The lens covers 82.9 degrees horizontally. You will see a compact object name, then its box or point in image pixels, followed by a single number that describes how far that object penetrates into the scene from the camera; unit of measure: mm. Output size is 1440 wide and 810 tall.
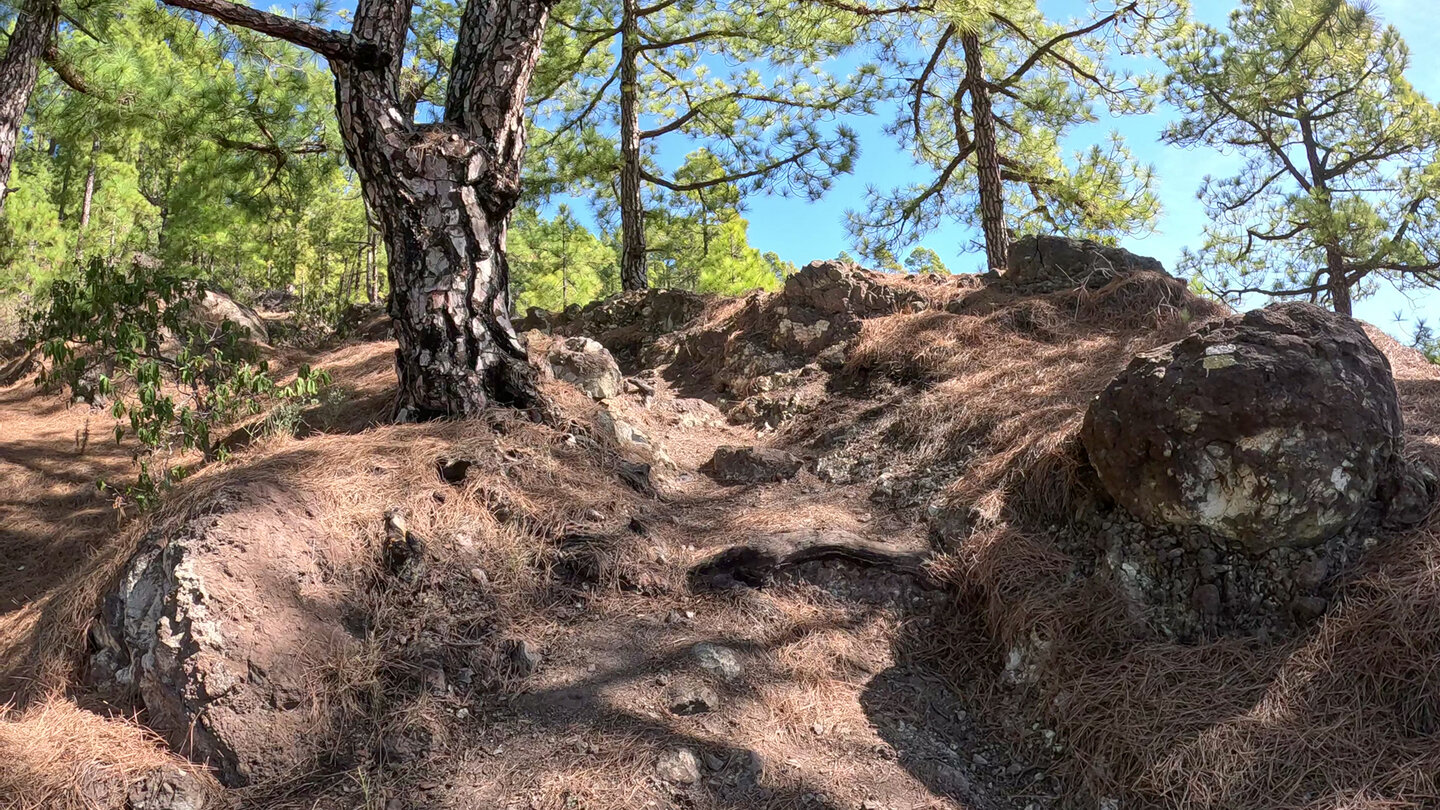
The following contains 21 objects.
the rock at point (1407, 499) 2752
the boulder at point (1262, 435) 2684
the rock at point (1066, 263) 5285
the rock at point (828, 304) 5477
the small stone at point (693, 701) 2508
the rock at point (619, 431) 4031
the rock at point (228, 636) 2301
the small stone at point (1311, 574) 2654
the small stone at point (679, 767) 2268
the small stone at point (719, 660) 2676
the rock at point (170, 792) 2145
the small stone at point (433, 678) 2504
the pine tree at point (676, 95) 7777
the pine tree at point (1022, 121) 6934
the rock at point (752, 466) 4098
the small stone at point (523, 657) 2604
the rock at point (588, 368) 4688
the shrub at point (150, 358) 3631
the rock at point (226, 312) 7988
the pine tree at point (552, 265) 19109
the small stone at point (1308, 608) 2619
